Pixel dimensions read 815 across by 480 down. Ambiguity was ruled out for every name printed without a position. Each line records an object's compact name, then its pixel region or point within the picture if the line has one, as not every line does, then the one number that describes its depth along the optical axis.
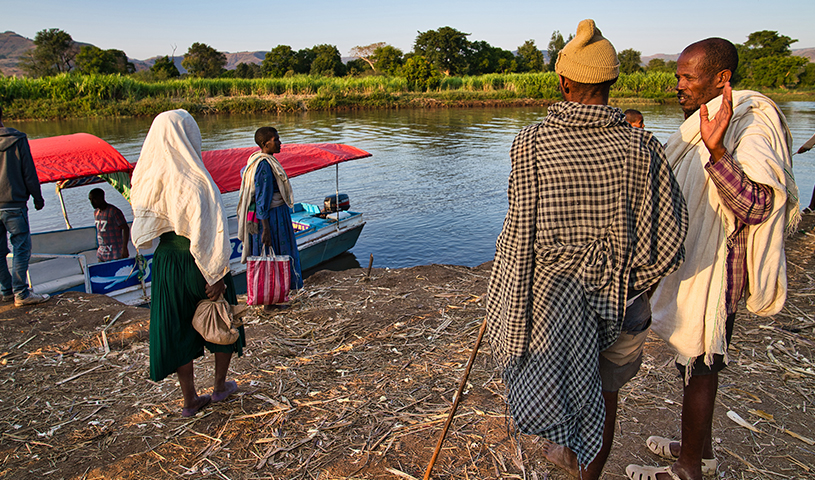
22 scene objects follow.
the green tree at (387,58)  59.54
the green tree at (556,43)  91.00
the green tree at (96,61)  47.66
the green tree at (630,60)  64.79
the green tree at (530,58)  68.00
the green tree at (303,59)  59.97
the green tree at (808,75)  52.19
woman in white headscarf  2.71
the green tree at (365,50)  75.69
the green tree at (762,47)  62.97
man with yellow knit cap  1.66
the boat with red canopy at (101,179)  6.11
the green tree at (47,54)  57.47
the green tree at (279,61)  59.06
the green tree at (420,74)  48.34
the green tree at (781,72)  51.72
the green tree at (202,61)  60.99
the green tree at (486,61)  62.34
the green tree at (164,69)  50.34
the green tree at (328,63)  57.56
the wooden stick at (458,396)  2.01
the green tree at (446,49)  60.97
